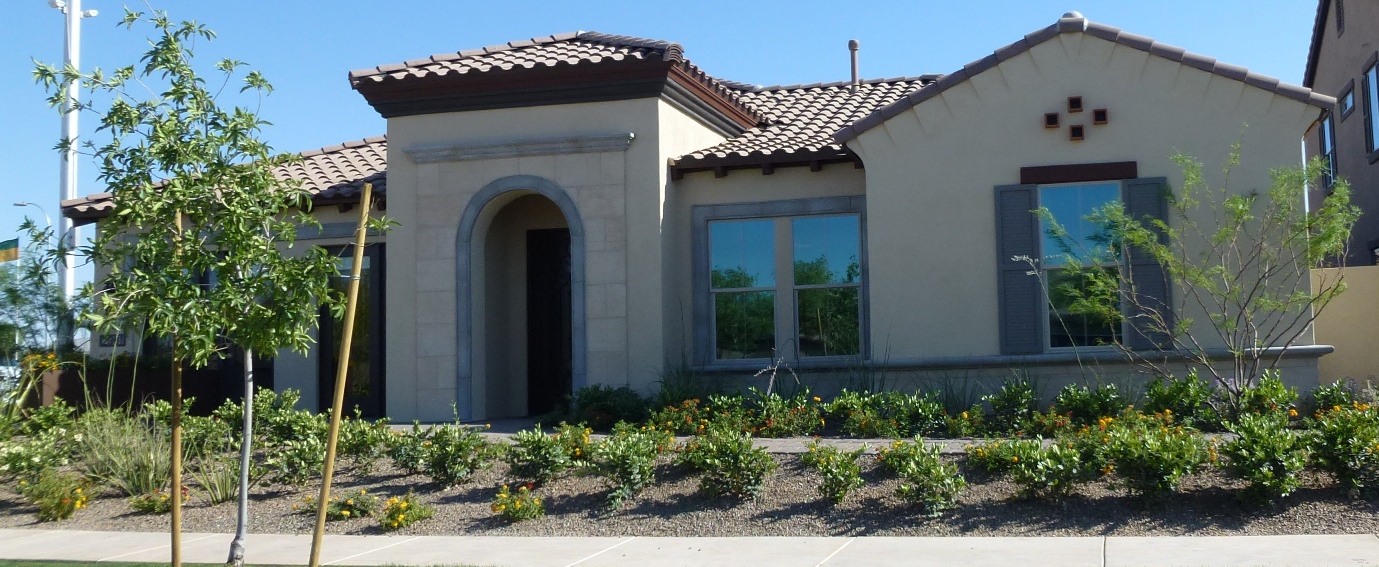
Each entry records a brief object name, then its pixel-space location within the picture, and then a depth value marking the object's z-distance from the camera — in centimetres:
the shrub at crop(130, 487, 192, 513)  1029
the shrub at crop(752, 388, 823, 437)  1148
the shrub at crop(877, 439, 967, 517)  861
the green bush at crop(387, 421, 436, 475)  1061
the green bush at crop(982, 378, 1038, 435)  1136
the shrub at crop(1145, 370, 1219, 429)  1098
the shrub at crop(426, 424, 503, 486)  1022
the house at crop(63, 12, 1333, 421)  1284
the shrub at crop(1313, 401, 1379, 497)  816
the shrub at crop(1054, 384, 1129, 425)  1120
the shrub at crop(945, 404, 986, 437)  1093
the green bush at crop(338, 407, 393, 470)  1095
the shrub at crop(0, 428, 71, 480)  1097
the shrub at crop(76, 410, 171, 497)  1082
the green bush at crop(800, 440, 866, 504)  896
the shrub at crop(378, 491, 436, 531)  933
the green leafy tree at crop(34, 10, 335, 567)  689
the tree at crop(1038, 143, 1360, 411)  1147
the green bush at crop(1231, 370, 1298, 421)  1081
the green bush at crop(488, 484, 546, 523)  923
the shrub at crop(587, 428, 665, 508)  941
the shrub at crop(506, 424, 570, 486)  989
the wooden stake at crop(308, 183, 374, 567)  651
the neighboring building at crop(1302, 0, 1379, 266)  1952
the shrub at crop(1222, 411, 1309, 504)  804
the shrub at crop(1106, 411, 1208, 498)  825
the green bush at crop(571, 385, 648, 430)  1297
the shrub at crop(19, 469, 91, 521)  1041
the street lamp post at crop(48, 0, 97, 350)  1959
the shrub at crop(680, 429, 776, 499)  923
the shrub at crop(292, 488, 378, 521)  966
